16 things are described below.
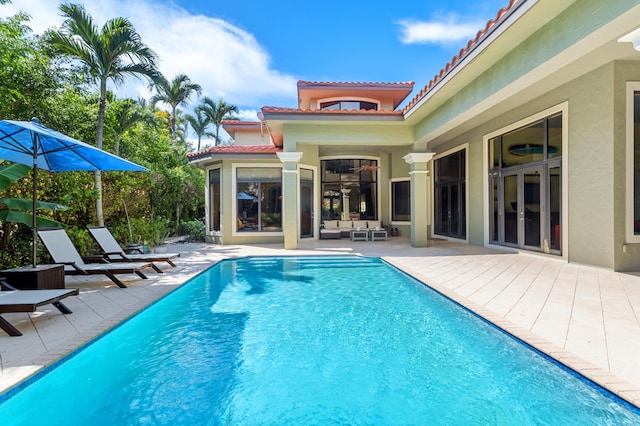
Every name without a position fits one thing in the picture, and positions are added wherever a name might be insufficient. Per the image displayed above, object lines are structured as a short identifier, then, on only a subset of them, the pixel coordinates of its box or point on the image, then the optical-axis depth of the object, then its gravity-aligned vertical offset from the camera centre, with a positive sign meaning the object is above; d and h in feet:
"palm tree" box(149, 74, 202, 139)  82.89 +31.40
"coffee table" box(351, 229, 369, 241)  46.90 -3.96
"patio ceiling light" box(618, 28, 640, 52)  12.32 +6.61
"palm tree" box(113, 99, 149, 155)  37.78 +11.47
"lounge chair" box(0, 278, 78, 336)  12.36 -3.61
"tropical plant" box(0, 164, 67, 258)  19.60 +0.61
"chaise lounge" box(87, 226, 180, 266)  24.39 -3.12
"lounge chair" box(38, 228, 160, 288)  20.15 -3.18
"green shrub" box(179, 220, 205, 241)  51.02 -3.11
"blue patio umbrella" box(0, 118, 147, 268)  16.87 +3.83
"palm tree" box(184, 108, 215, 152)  99.25 +28.34
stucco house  19.20 +6.32
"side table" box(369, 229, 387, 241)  47.03 -3.86
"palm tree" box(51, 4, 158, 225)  28.09 +15.36
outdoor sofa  50.00 -2.67
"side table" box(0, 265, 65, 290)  16.14 -3.35
